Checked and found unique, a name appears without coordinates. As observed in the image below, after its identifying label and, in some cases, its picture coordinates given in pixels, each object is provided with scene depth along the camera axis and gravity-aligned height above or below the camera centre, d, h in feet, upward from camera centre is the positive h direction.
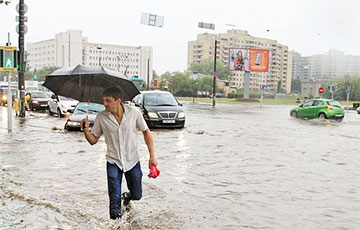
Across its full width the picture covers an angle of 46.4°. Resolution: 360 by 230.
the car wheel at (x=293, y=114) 92.58 -5.27
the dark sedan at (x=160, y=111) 57.06 -3.39
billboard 220.02 +15.36
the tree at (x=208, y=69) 484.74 +22.24
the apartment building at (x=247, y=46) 534.78 +46.92
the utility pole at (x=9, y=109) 48.67 -3.28
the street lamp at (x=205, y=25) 142.10 +21.10
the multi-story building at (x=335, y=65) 583.99 +39.02
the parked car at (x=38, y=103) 99.45 -4.87
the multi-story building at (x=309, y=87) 448.86 +4.15
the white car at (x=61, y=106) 77.66 -4.24
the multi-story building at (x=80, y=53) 483.10 +36.98
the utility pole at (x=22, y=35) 69.51 +7.78
